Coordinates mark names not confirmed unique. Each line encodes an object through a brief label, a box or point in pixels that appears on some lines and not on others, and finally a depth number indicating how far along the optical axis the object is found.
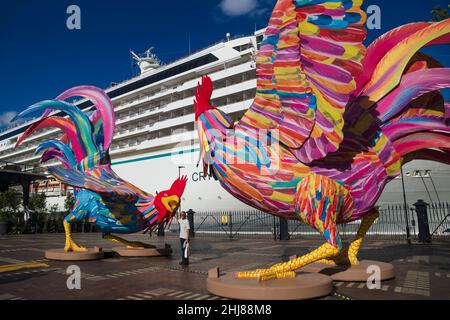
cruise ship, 15.83
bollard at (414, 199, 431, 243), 12.55
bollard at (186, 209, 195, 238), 18.75
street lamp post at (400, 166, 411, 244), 12.30
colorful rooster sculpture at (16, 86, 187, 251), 9.37
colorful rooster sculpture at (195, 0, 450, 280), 4.24
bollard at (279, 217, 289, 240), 15.53
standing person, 8.57
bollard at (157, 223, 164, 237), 20.01
